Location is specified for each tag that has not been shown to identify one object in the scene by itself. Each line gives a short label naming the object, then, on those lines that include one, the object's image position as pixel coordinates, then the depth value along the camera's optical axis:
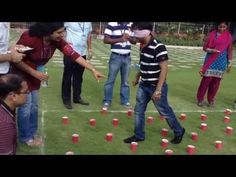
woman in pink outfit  8.40
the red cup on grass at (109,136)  6.11
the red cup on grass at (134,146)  5.80
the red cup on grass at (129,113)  7.57
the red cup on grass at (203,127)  7.00
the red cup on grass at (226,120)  7.58
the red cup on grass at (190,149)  5.84
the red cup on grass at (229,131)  6.90
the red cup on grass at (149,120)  7.19
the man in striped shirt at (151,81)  5.63
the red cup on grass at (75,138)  5.93
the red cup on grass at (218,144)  6.15
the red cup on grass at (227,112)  8.16
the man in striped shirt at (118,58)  7.45
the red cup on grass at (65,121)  6.80
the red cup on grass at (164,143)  6.02
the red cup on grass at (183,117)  7.54
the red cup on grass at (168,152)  5.59
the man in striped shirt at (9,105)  3.47
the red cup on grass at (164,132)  6.55
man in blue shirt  7.74
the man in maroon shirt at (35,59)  5.12
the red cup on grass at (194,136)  6.46
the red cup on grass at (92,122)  6.85
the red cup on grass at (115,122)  6.95
